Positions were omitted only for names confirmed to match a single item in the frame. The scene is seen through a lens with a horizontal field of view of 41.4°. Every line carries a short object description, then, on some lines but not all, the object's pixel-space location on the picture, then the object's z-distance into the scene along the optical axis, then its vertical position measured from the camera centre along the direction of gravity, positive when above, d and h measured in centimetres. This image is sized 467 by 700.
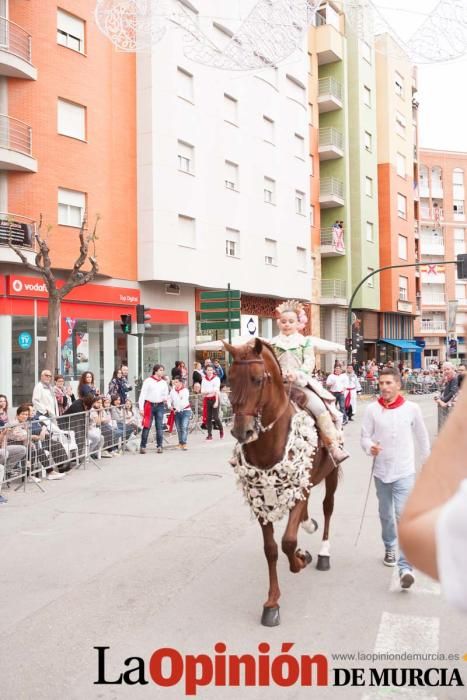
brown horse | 464 -57
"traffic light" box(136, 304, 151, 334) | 1958 +100
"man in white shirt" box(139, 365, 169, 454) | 1462 -134
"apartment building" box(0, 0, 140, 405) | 2042 +629
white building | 2552 +796
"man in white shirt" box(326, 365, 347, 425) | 1998 -126
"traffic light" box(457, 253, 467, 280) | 2566 +329
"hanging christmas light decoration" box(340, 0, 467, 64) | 773 +458
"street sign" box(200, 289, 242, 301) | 1845 +160
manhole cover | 1093 -232
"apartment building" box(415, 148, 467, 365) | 6944 +1369
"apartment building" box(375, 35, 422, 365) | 4472 +1076
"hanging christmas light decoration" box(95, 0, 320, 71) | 944 +501
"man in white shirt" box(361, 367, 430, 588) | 579 -94
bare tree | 1736 +163
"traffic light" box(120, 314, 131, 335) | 1987 +80
